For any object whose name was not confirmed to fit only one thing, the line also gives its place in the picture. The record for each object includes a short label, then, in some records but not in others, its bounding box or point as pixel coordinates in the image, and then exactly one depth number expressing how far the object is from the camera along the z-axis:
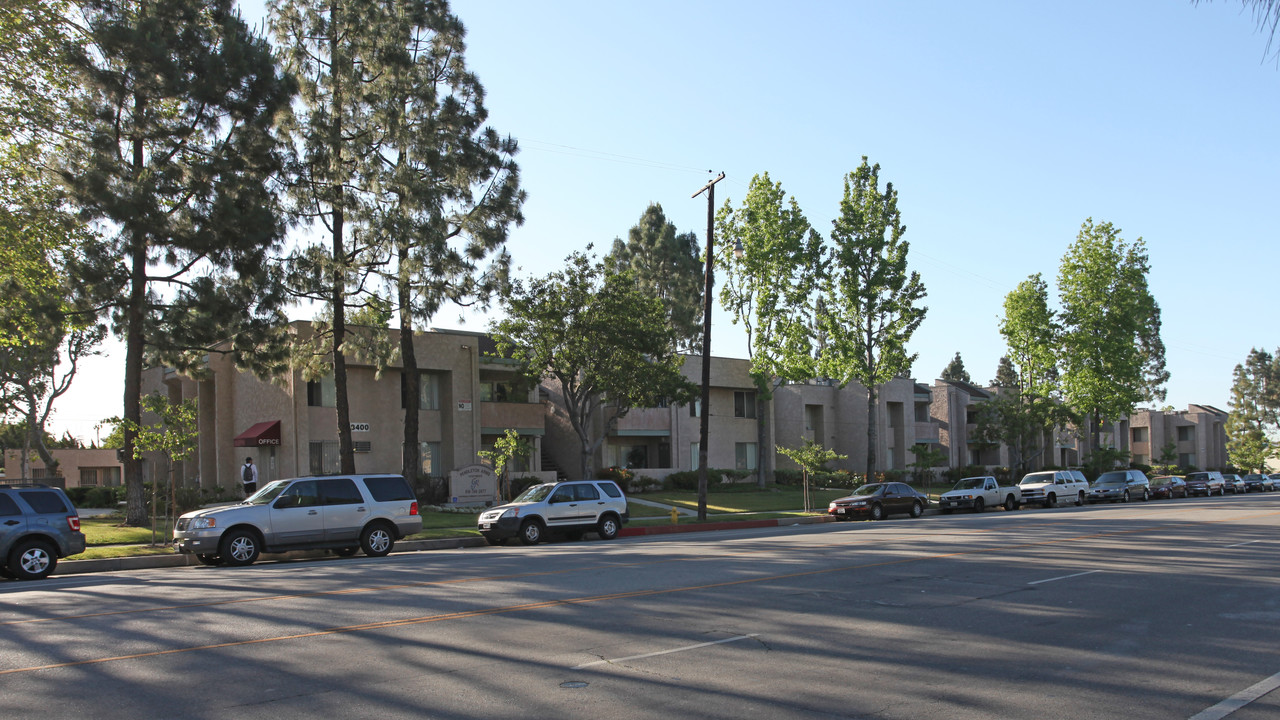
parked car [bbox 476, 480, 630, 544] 22.95
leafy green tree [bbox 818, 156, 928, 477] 47.41
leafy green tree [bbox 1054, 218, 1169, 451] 59.66
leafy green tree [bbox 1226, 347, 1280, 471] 88.06
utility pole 29.91
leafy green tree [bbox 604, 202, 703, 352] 64.56
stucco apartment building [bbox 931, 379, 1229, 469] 68.69
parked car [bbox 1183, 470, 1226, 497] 55.62
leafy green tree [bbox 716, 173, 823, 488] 46.31
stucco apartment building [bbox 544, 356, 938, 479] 46.12
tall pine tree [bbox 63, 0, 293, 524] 24.23
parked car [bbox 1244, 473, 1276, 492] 64.72
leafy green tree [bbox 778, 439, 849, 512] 36.50
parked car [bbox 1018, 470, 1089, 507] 40.59
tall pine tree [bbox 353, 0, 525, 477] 29.56
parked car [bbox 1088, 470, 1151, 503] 46.09
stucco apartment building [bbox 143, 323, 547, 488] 34.06
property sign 30.56
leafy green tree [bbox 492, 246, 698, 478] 35.12
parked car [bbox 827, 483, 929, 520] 32.44
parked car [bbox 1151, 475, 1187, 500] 51.52
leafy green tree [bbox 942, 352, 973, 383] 134.38
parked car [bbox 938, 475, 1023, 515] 37.59
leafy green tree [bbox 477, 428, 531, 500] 30.69
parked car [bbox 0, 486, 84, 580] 16.64
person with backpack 27.08
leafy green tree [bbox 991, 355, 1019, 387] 135.88
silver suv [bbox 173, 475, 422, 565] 18.12
